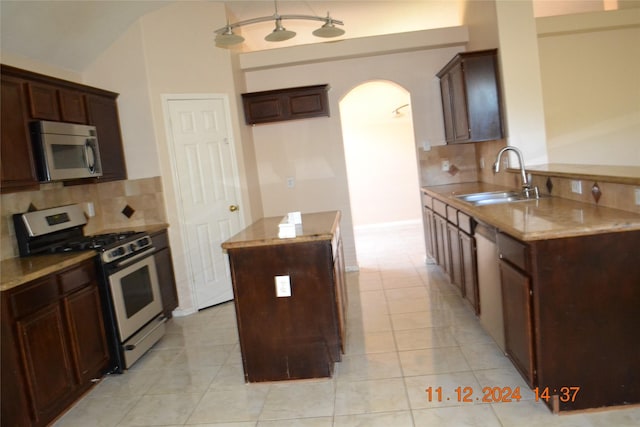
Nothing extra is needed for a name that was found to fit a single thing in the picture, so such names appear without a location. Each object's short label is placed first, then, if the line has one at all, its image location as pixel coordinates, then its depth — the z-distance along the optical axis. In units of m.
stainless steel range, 3.11
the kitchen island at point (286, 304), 2.68
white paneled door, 4.27
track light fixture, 3.03
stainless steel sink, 3.52
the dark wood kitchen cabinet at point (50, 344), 2.31
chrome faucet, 3.08
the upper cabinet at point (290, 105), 5.01
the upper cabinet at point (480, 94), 3.95
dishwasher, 2.57
